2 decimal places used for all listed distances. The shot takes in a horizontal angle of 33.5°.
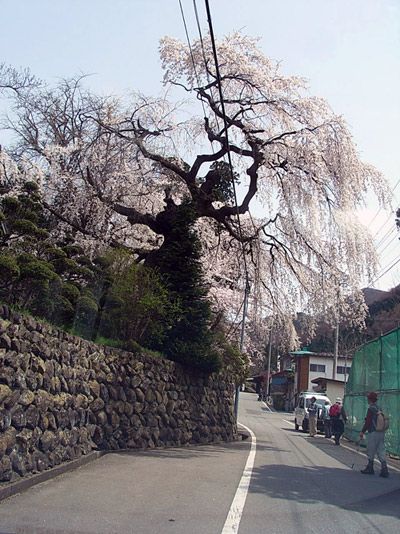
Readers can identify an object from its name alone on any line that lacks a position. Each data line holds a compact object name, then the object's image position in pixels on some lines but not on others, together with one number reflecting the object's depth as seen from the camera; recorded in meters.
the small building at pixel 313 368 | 65.38
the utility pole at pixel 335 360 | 42.49
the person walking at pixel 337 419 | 23.84
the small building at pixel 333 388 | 47.50
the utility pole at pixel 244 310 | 24.28
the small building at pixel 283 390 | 69.62
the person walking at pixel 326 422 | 28.11
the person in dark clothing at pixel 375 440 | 13.77
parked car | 33.56
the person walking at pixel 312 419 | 29.91
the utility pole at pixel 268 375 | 66.28
